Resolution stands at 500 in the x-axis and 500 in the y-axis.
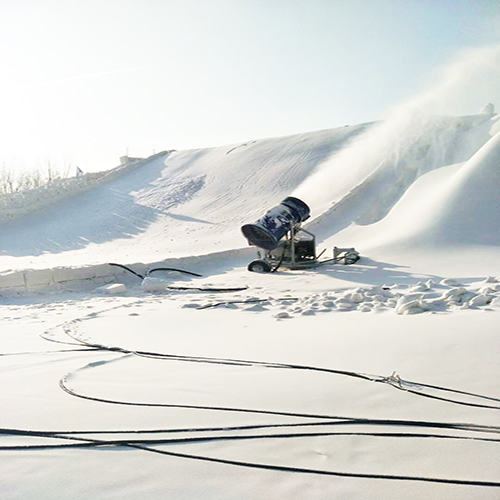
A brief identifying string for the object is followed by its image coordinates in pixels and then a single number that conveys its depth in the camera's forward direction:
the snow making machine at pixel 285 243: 8.55
